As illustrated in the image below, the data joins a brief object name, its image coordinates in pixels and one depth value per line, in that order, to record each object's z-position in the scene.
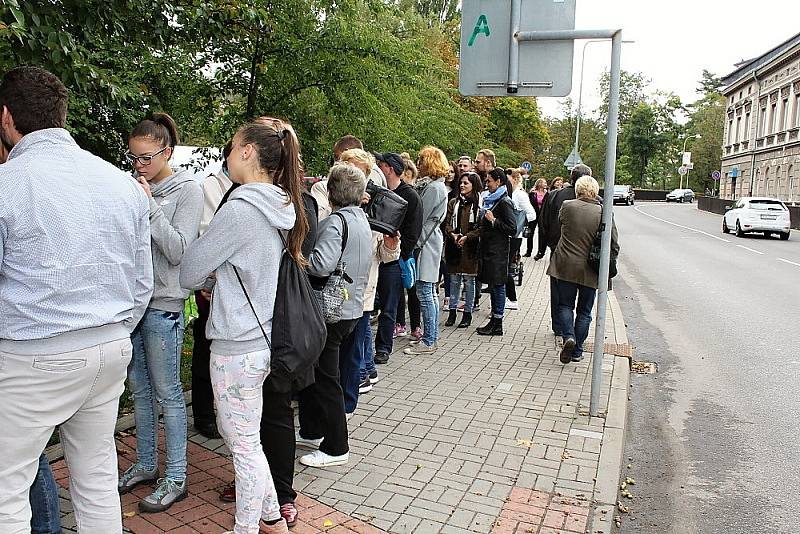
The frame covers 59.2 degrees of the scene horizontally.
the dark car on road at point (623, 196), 62.22
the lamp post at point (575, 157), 27.27
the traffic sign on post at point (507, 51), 5.39
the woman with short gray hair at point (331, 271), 4.29
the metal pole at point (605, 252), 5.41
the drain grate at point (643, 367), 7.74
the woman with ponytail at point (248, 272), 3.13
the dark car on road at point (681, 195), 75.31
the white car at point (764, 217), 26.92
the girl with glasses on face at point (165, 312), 3.69
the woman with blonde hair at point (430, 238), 7.47
